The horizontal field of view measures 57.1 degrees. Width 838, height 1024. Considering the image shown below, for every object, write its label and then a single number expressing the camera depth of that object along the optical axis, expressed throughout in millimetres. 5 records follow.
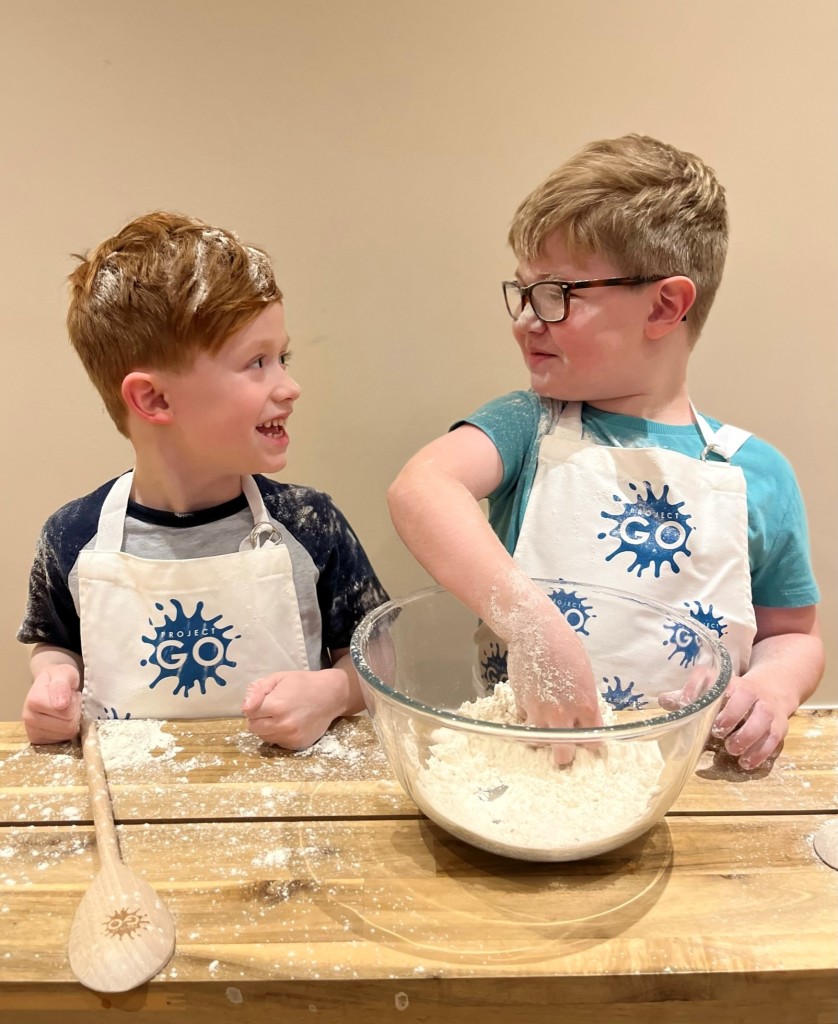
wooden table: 545
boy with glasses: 974
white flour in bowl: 619
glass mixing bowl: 596
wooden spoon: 542
